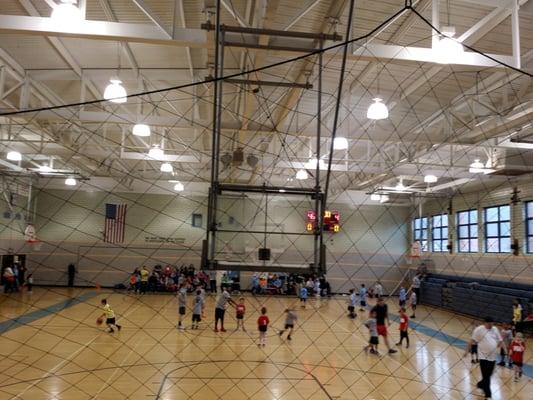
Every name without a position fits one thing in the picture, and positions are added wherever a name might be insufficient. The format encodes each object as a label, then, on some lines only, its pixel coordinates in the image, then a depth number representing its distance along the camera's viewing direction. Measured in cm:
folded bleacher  1463
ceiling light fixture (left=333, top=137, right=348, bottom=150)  900
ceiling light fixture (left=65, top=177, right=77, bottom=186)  1514
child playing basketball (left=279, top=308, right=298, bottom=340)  1102
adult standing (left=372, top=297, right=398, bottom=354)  1005
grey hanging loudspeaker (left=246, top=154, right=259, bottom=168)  1139
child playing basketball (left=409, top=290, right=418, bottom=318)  1554
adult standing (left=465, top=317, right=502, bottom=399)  686
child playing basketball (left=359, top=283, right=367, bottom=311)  1630
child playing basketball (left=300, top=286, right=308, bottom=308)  1797
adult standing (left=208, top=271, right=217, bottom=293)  2072
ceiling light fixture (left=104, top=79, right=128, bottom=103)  662
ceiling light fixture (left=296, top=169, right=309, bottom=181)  1234
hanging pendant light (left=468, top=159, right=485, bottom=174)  1113
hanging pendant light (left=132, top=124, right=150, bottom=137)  895
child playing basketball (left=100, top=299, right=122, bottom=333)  1118
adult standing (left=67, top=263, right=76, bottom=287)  2130
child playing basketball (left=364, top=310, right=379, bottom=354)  995
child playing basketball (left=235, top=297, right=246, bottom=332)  1172
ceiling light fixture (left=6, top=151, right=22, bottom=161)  1166
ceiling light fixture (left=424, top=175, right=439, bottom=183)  1245
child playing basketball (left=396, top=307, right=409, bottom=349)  1048
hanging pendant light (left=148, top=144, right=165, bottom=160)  1128
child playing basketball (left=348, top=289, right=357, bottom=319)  1520
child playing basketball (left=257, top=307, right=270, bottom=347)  1020
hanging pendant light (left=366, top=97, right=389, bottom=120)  688
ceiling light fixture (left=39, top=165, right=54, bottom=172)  1550
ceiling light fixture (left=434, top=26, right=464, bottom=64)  587
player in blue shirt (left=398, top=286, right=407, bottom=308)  1442
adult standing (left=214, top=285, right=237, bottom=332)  1171
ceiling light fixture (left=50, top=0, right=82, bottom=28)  529
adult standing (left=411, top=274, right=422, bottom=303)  1806
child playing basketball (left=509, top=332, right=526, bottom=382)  807
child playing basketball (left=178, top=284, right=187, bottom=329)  1211
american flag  1967
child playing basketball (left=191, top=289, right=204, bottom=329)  1186
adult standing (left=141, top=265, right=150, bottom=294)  1916
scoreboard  1950
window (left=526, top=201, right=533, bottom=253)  1455
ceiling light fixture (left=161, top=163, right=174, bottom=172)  1249
